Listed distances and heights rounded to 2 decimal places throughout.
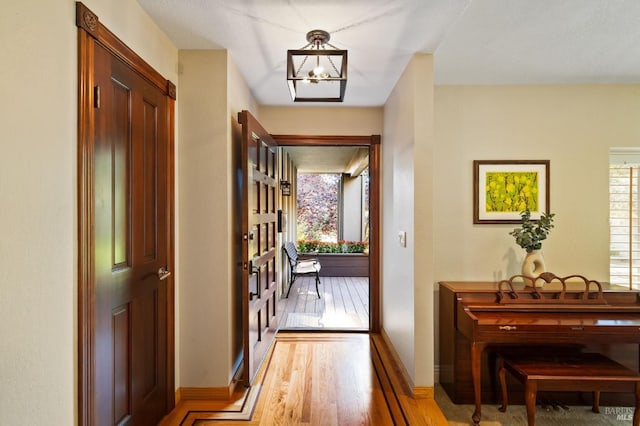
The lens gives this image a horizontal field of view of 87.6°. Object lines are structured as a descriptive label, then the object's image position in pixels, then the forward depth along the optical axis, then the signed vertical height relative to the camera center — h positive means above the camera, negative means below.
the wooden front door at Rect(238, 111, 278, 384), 2.42 -0.27
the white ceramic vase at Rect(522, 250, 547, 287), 2.50 -0.40
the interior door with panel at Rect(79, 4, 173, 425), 1.42 -0.17
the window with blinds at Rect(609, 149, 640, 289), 2.86 -0.08
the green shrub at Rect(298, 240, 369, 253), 7.63 -0.83
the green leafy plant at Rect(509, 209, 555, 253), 2.49 -0.16
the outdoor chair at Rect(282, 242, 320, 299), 5.60 -0.94
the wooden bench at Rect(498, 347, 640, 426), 1.94 -0.96
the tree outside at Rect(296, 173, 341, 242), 10.04 +0.07
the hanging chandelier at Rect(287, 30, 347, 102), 1.69 +1.09
